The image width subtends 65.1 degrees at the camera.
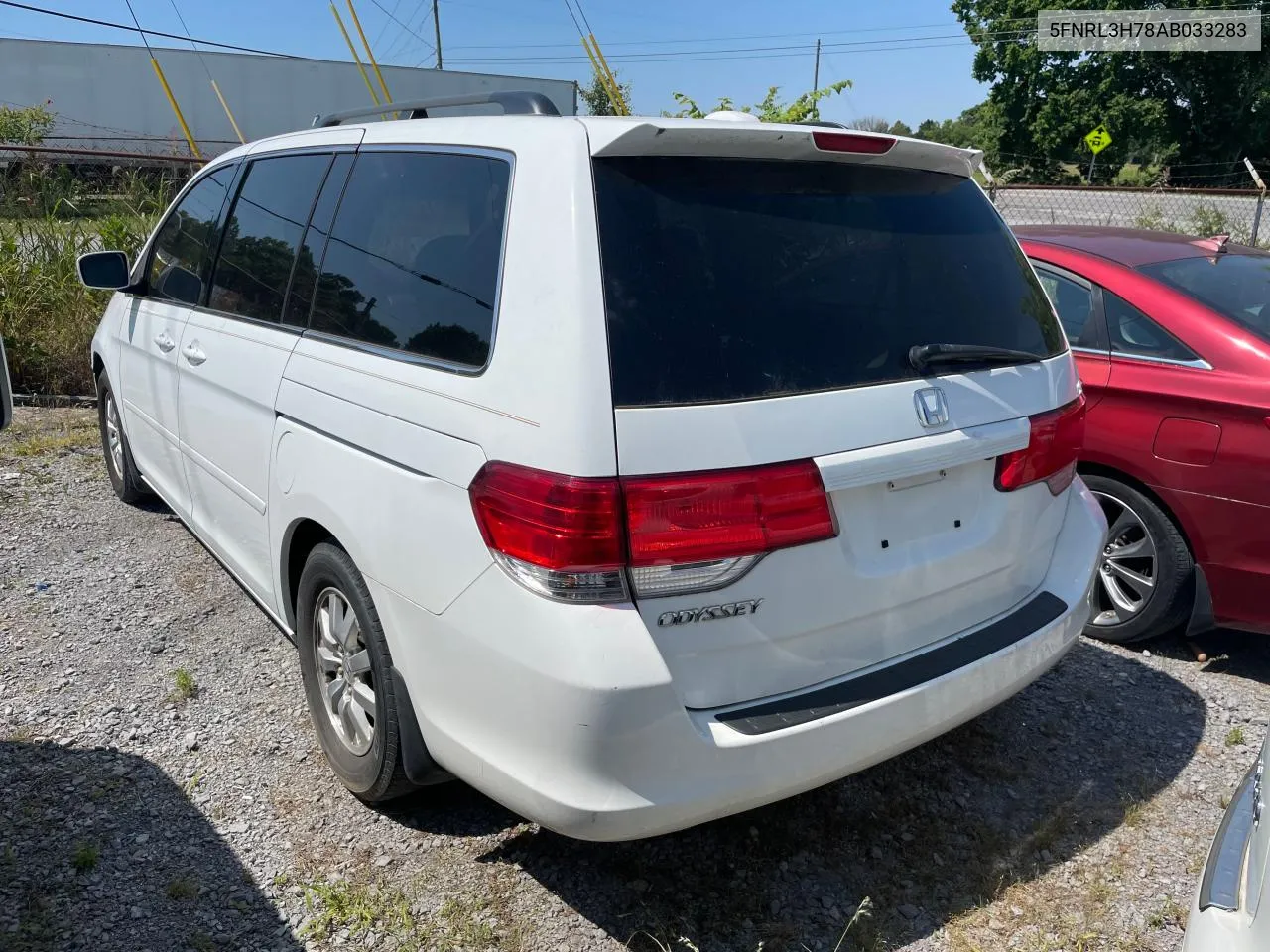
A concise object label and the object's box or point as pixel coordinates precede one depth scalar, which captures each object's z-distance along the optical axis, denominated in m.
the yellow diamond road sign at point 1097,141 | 25.08
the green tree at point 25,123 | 23.09
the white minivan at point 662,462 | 2.04
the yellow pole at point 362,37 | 10.09
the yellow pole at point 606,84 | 7.80
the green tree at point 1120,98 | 39.50
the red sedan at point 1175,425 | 3.62
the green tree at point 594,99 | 36.85
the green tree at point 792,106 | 12.14
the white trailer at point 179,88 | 24.88
